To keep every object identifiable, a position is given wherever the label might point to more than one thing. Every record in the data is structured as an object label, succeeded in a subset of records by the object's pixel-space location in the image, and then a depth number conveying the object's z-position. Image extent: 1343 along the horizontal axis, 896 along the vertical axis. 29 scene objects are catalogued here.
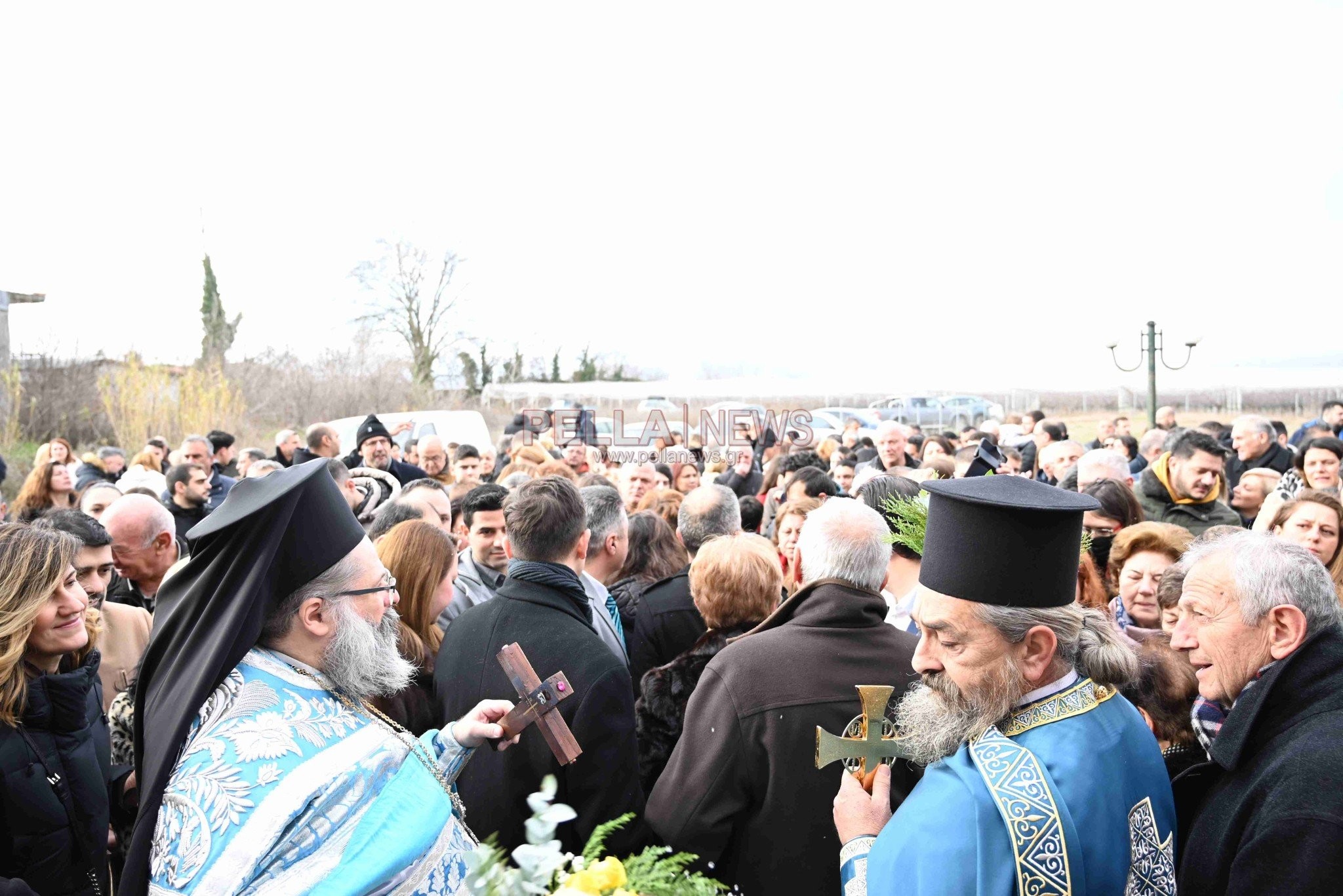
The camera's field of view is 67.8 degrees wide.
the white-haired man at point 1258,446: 9.30
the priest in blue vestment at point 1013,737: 1.91
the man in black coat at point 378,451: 9.59
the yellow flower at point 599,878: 1.48
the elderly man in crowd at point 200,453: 10.28
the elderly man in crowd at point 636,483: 8.30
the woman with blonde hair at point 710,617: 3.59
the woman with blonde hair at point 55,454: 8.80
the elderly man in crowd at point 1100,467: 6.56
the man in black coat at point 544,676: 3.05
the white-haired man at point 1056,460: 9.07
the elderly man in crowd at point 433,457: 10.05
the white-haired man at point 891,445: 10.16
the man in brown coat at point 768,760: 2.87
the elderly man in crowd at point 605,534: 4.59
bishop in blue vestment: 1.92
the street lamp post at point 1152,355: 17.86
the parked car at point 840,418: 26.30
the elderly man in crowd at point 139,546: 4.84
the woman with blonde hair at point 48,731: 2.67
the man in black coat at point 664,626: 4.28
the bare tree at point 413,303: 37.06
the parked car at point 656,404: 32.92
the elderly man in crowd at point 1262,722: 1.92
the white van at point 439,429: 16.73
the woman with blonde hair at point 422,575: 3.60
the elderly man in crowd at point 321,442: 9.36
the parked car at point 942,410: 31.34
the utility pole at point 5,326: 20.22
